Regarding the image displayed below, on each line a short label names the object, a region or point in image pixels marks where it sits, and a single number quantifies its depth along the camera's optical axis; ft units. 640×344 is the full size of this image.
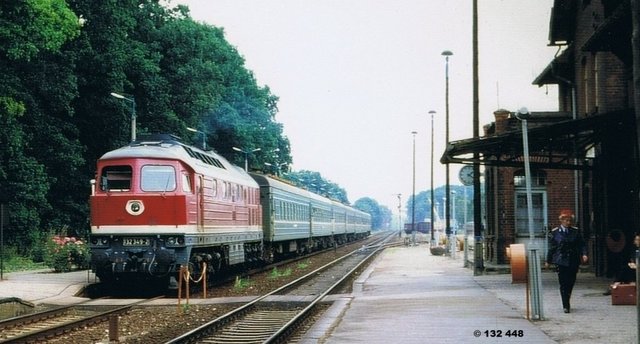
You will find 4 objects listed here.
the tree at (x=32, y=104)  102.68
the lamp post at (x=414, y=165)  230.54
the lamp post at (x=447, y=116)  130.41
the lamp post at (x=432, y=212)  164.68
